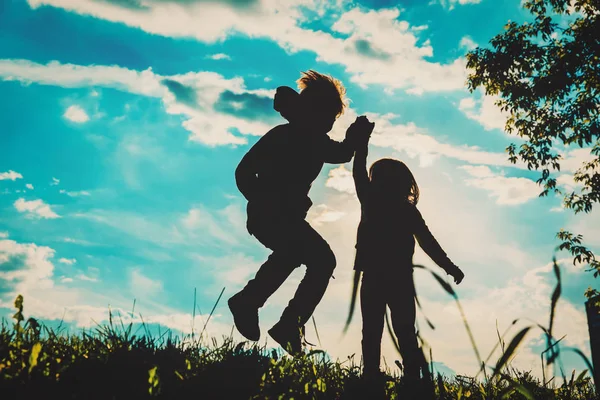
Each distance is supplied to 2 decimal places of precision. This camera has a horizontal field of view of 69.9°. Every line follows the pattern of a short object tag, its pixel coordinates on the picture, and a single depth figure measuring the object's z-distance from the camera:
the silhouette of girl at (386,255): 3.68
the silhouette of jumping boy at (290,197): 3.73
